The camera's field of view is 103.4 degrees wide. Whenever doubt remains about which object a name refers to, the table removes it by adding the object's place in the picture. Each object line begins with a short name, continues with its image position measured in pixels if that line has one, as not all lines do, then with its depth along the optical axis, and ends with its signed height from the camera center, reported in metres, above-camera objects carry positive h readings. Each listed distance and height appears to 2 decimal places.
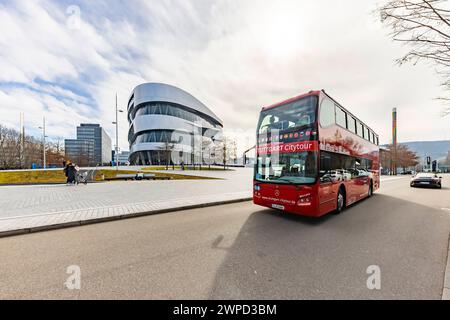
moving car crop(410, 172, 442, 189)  14.34 -1.73
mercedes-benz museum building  55.44 +11.48
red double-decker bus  5.27 +0.13
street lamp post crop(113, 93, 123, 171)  27.43 +4.12
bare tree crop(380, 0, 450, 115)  4.15 +3.45
